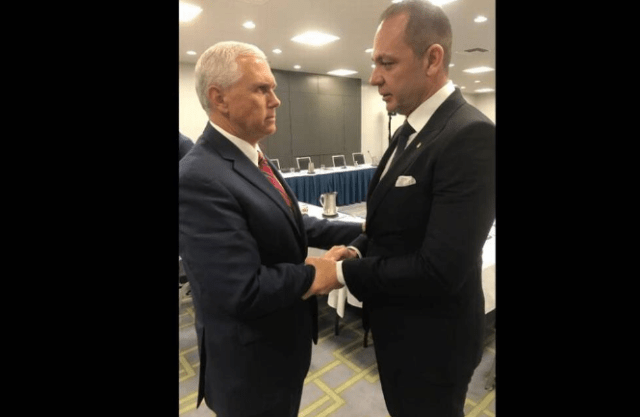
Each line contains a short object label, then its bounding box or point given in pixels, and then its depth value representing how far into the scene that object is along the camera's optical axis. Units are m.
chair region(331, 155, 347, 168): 9.31
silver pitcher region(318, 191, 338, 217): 3.62
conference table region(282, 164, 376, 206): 7.47
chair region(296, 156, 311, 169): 8.93
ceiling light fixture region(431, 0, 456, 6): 4.66
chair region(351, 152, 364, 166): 9.77
